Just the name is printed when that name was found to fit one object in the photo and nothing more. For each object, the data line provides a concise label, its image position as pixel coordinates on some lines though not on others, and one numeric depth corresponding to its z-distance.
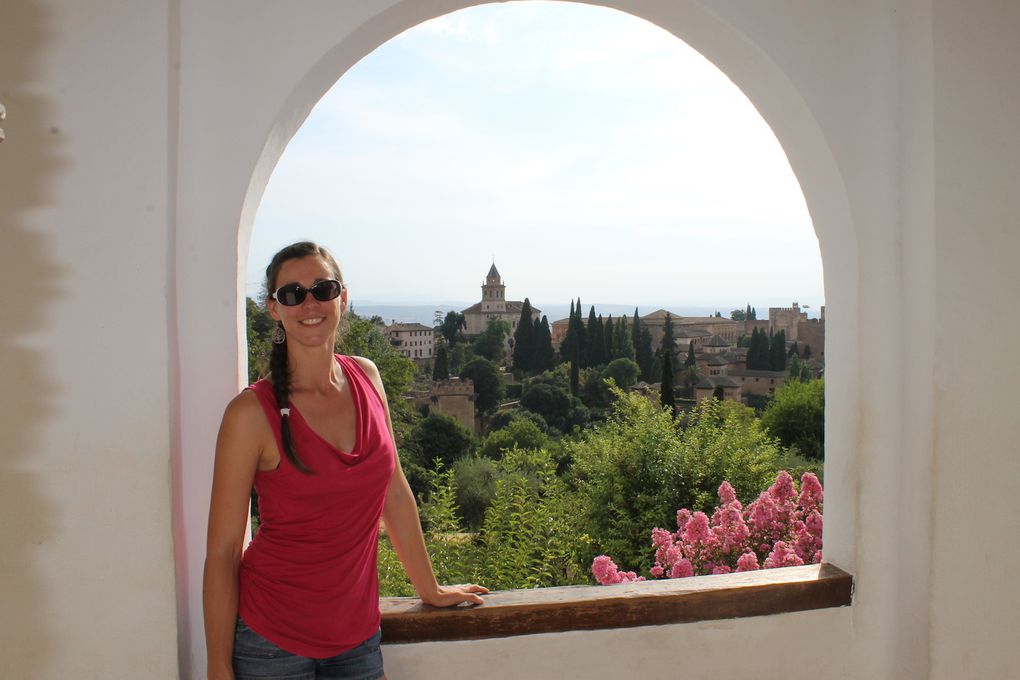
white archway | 1.64
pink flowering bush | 2.80
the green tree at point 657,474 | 4.07
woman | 1.39
